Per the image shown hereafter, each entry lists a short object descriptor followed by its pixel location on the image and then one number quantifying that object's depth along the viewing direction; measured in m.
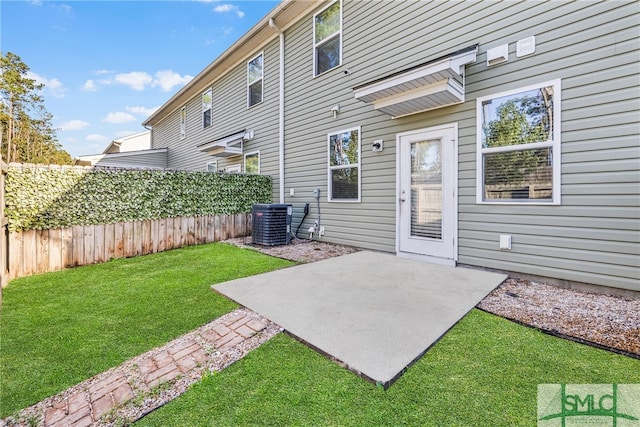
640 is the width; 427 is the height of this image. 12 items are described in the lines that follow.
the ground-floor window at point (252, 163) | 8.13
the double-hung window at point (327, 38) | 5.88
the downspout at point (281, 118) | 7.16
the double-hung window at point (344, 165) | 5.55
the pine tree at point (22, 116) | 16.27
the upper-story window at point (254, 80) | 8.04
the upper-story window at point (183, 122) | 11.98
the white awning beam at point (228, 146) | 8.28
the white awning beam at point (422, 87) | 3.57
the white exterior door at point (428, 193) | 4.17
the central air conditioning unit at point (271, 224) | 5.97
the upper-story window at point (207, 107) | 10.30
